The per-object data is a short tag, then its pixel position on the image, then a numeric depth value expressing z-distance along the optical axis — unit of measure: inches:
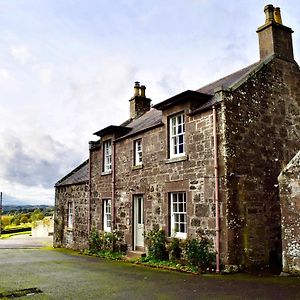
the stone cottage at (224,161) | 493.7
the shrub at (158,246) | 571.3
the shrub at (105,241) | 703.1
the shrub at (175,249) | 543.8
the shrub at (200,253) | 481.7
